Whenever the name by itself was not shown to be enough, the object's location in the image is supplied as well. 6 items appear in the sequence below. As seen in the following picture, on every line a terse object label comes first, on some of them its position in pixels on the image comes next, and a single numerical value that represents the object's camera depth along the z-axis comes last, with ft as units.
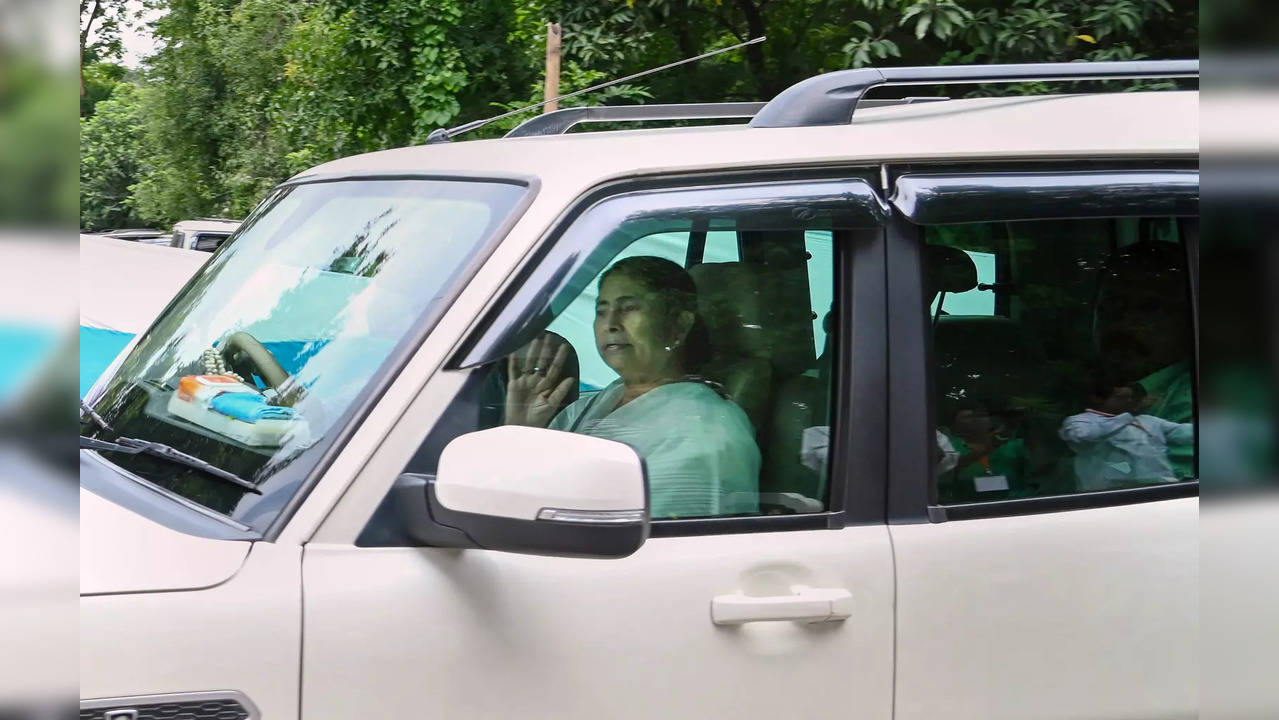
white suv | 6.13
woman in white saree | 7.30
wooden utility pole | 28.76
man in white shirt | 7.90
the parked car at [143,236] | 64.68
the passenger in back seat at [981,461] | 7.51
